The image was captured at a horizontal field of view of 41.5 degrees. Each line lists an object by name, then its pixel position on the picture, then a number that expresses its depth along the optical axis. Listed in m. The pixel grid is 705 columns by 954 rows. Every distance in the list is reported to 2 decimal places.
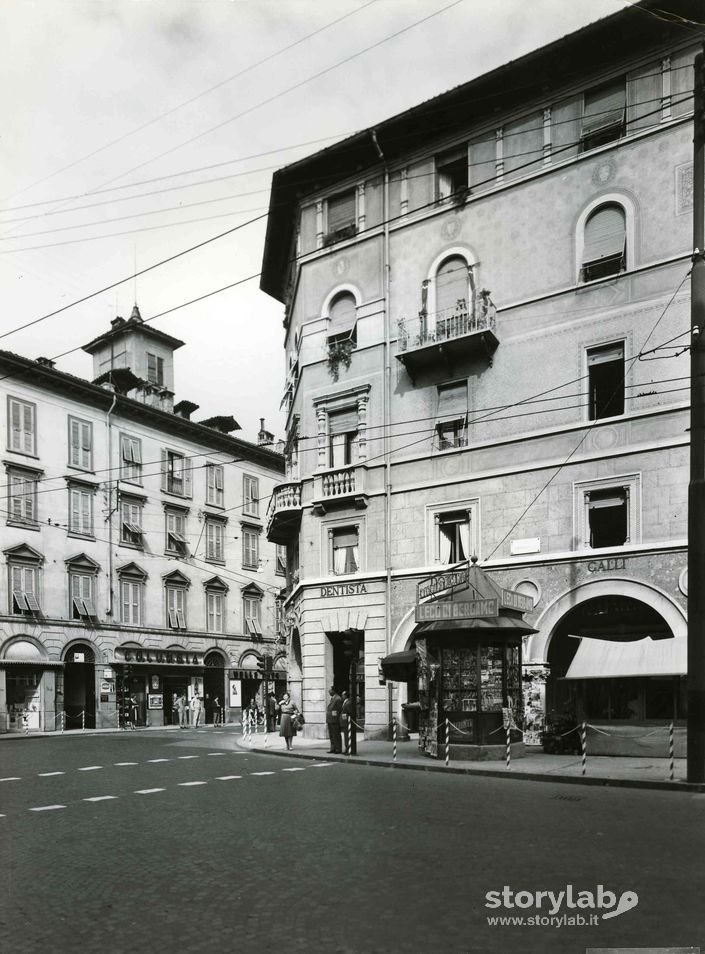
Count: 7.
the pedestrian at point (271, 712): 32.39
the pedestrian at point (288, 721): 23.41
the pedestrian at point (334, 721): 21.38
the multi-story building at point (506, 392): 21.19
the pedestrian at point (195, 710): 40.56
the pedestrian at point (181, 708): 40.19
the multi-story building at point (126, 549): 38.97
